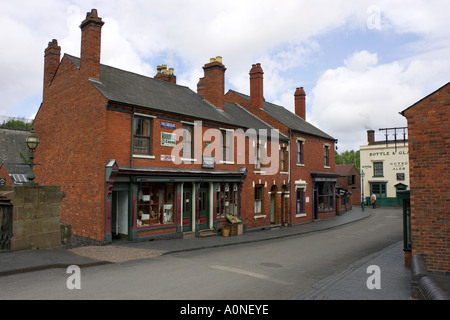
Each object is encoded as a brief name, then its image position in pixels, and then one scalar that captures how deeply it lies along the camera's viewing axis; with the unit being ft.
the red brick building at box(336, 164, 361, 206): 163.43
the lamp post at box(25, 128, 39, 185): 39.01
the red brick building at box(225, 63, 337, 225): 83.20
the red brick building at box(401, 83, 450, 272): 28.94
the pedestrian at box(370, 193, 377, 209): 139.95
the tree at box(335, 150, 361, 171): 360.36
